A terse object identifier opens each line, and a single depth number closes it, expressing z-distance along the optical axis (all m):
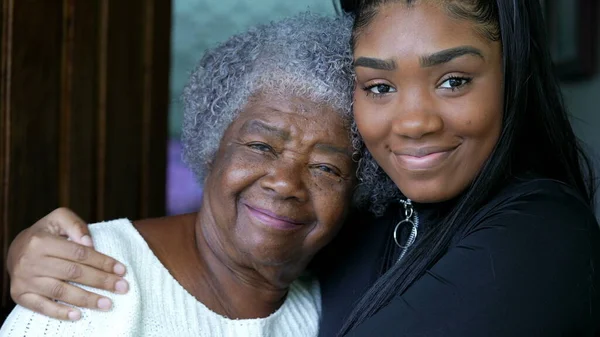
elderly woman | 0.97
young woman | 0.78
